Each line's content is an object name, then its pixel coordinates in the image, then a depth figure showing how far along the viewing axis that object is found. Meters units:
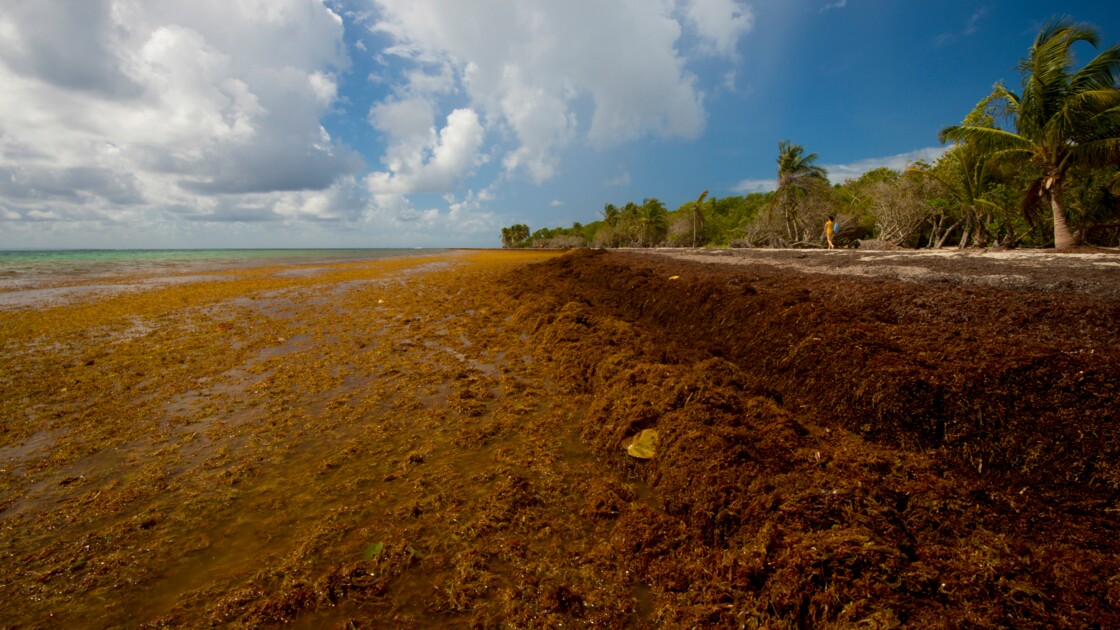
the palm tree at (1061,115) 12.45
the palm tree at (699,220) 59.72
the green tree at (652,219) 67.56
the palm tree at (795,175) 34.62
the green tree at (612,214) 88.19
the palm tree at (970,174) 16.70
